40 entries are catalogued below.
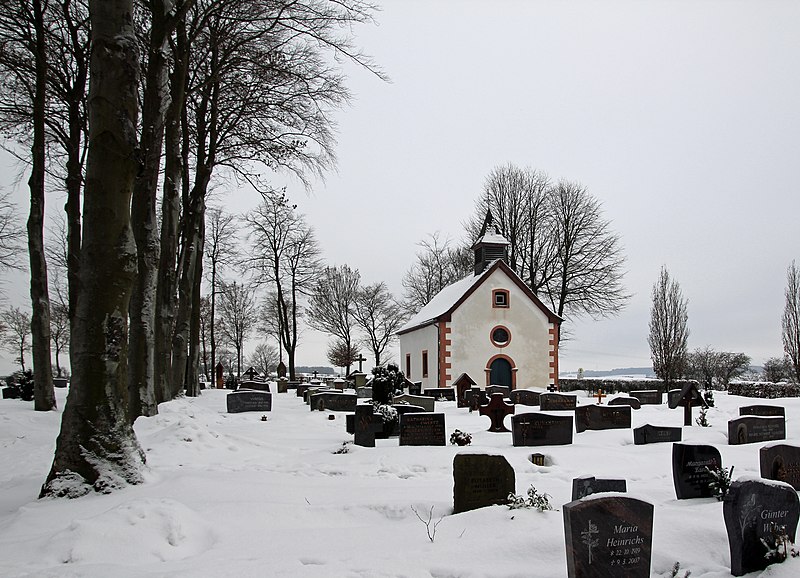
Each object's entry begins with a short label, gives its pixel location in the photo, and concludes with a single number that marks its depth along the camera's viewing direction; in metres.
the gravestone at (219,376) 37.78
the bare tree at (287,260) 36.56
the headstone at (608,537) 4.50
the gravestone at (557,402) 20.31
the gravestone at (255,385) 24.63
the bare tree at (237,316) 48.50
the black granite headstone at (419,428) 11.98
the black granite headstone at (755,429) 11.64
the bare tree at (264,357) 71.12
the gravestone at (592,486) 6.04
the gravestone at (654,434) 11.95
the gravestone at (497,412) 14.70
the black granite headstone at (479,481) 6.72
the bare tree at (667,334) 31.68
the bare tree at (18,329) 45.10
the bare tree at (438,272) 47.47
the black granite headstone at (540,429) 12.09
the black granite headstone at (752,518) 4.80
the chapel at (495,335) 31.03
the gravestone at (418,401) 17.40
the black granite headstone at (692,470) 7.13
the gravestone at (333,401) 20.14
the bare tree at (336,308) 49.34
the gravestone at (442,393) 25.88
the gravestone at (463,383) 26.45
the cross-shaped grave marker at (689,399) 15.61
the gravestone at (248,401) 18.31
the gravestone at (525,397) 22.72
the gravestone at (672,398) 19.50
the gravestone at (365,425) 12.05
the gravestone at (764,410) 15.36
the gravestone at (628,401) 19.01
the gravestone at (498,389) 24.16
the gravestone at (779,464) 7.49
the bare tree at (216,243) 33.91
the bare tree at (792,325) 30.70
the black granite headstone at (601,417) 14.83
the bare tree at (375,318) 50.03
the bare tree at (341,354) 49.91
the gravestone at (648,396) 22.37
